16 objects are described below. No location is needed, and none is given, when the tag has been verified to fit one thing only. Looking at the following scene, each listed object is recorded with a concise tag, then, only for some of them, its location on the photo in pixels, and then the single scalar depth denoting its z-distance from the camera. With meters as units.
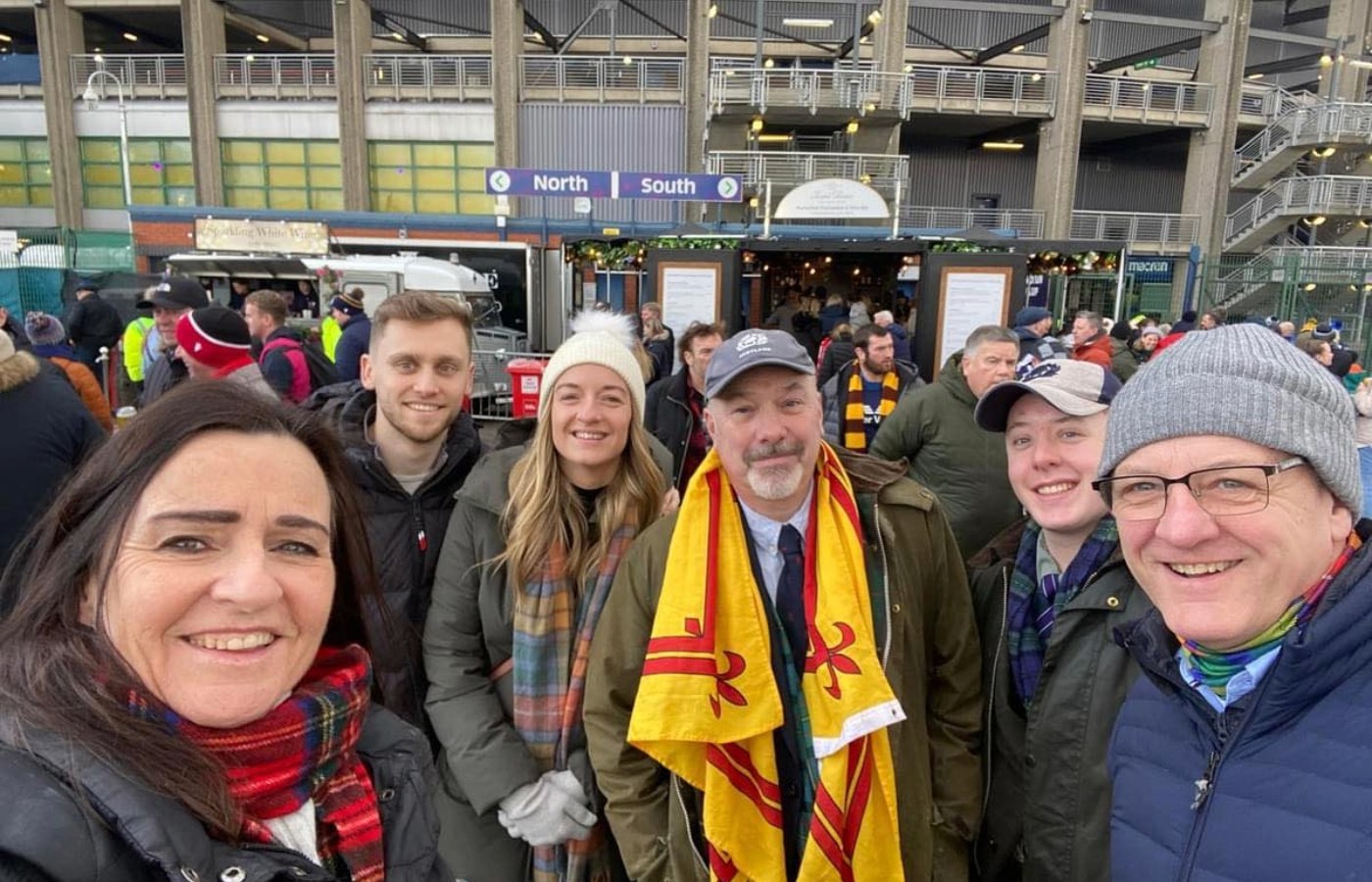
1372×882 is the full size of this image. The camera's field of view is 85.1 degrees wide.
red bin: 9.00
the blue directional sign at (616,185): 14.55
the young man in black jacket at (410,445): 2.41
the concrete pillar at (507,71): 23.11
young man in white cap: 1.73
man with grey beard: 1.91
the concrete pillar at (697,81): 22.97
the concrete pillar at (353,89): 23.59
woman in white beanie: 2.22
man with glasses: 1.10
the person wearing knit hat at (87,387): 4.68
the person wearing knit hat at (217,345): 3.65
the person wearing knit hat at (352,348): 6.69
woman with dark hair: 0.92
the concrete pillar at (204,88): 23.52
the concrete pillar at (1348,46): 26.19
